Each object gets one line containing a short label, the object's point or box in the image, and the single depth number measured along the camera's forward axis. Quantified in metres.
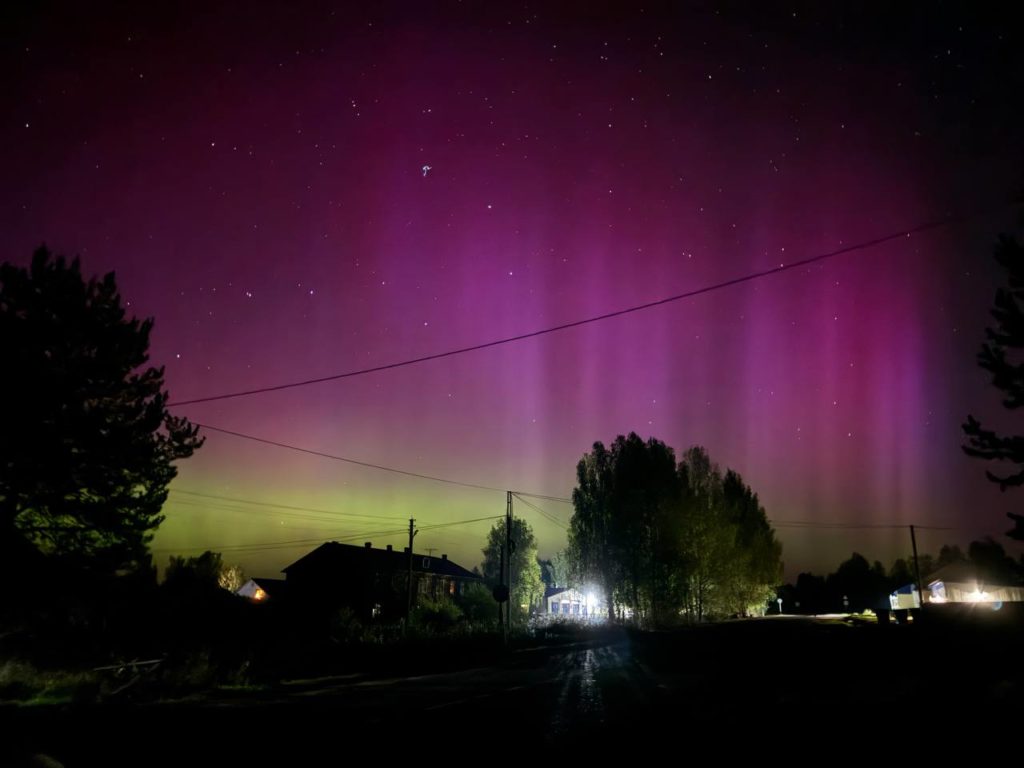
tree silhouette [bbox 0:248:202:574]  20.22
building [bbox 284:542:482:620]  58.28
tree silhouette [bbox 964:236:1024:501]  19.67
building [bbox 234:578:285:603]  78.06
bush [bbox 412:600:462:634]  41.73
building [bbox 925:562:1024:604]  68.12
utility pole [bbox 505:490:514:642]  38.86
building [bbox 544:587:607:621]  63.66
